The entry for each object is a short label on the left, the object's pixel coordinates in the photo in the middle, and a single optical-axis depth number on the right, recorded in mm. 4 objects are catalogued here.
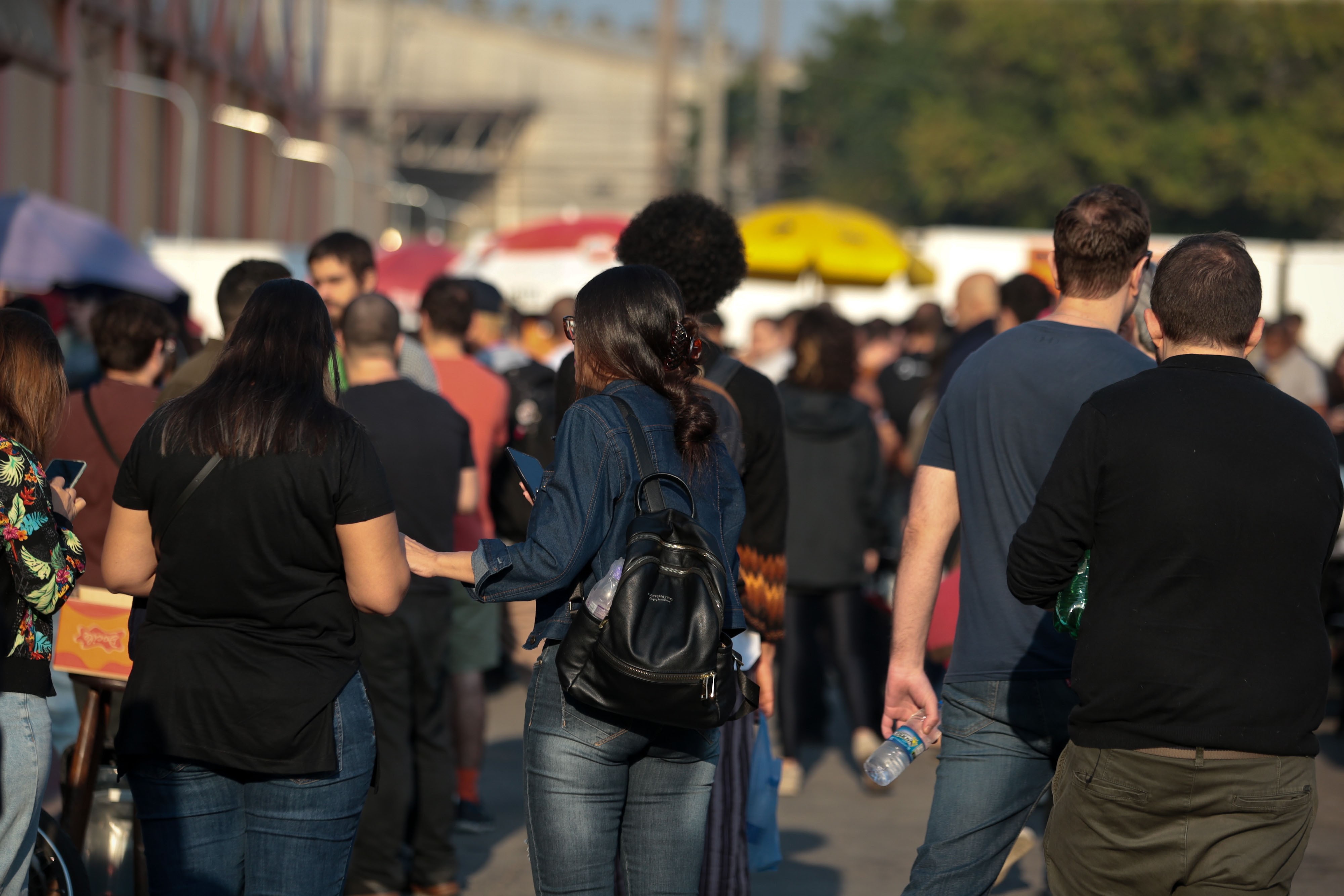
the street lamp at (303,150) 48875
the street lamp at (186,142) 42875
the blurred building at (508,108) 120000
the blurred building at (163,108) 31406
